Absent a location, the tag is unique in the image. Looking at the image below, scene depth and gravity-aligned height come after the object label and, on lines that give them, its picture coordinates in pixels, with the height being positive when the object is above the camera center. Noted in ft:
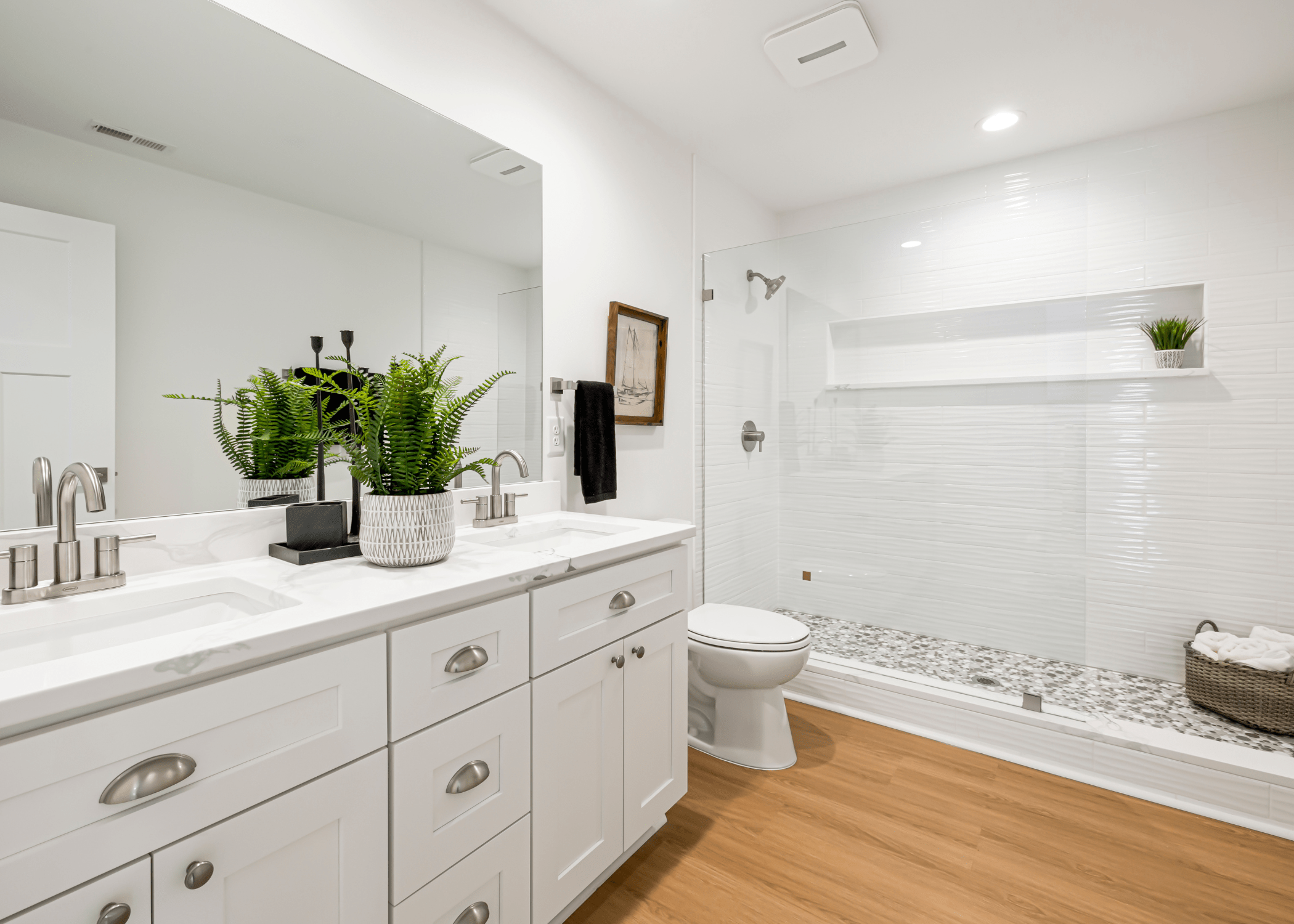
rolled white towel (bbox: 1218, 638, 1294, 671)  6.69 -2.27
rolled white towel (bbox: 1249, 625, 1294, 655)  6.99 -2.16
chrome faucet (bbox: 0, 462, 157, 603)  3.02 -0.51
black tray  3.96 -0.61
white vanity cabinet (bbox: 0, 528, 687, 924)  2.11 -1.48
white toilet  6.51 -2.46
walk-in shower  8.02 +0.60
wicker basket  6.49 -2.66
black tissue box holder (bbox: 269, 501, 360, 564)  4.02 -0.50
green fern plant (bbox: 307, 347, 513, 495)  3.99 +0.20
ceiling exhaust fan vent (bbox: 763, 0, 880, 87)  5.95 +4.44
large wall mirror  3.31 +1.59
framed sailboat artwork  7.38 +1.31
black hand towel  6.61 +0.23
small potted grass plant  7.89 +1.63
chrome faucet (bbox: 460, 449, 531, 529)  5.53 -0.40
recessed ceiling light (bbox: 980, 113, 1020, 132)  7.84 +4.55
